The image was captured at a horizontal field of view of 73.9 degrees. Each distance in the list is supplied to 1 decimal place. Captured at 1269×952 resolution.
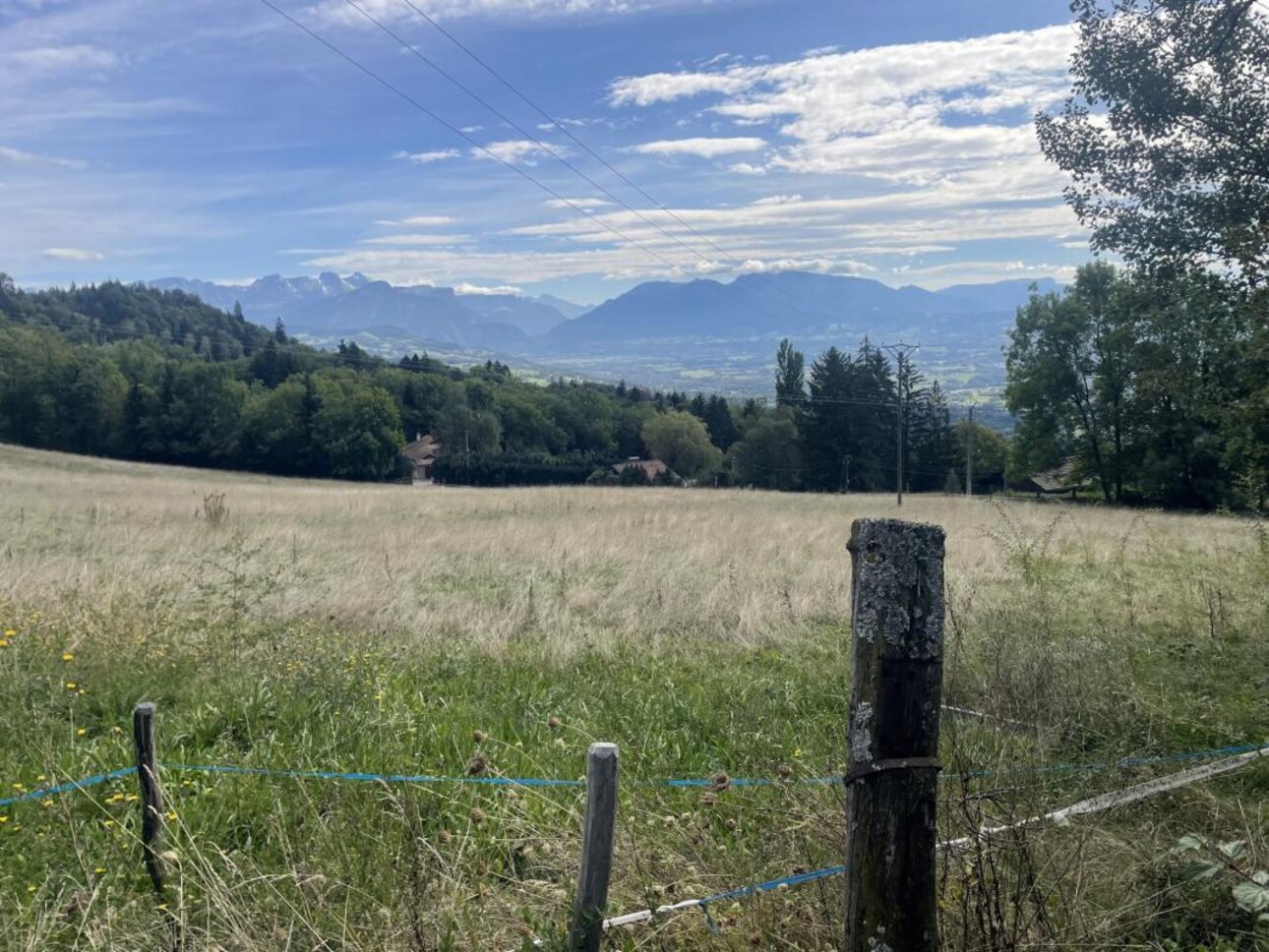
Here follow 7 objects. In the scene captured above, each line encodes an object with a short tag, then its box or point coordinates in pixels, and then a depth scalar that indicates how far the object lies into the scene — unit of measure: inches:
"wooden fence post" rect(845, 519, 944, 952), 78.9
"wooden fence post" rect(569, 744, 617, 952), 93.1
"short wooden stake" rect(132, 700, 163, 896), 124.3
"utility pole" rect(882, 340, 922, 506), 1405.0
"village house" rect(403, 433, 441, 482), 3476.9
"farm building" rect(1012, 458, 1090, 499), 1971.0
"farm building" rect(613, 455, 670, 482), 2849.4
